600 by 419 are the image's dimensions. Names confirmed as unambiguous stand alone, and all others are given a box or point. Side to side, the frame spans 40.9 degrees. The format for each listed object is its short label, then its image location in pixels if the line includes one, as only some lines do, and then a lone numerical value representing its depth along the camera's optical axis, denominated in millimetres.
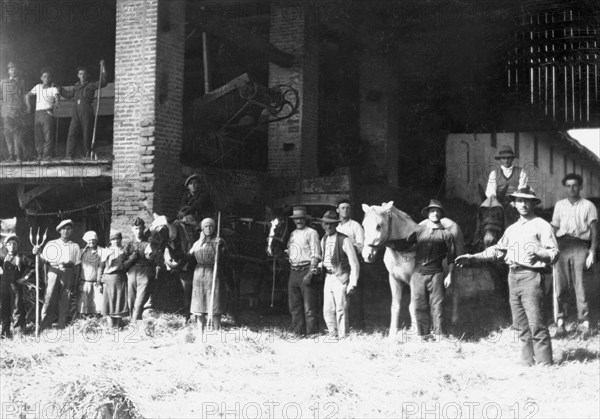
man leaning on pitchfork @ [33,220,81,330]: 12867
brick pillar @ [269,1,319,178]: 17453
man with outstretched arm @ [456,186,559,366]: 8547
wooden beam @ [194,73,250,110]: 15633
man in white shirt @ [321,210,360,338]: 11148
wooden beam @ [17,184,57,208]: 15980
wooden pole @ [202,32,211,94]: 16938
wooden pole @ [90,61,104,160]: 14684
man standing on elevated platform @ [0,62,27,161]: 15758
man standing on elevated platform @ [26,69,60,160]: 15641
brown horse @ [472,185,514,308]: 10836
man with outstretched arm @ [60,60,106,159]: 15227
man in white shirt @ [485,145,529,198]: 11391
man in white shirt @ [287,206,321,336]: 11570
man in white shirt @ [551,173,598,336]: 10641
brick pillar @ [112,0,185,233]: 13703
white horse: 10320
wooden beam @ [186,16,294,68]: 15835
